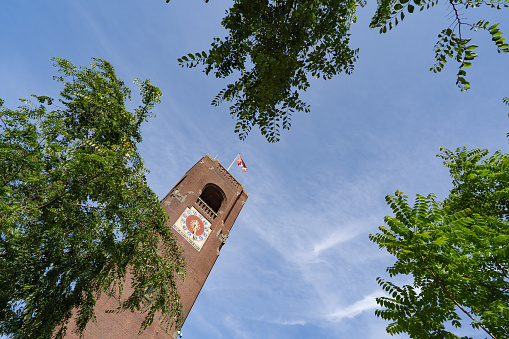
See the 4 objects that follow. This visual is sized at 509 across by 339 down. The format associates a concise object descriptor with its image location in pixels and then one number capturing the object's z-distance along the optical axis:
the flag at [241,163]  30.31
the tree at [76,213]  6.71
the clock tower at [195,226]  14.30
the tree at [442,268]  5.55
